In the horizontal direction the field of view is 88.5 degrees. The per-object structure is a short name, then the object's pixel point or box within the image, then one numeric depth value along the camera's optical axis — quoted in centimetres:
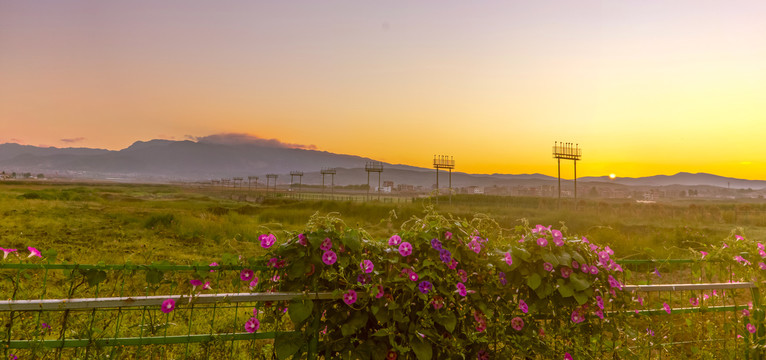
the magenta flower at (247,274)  235
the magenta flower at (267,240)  235
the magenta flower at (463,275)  252
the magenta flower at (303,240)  234
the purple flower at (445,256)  247
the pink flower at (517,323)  260
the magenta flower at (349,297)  231
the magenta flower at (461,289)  247
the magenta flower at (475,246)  258
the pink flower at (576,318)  266
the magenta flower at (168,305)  219
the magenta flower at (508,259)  253
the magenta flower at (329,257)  231
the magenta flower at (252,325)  238
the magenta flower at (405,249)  246
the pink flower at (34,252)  228
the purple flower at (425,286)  238
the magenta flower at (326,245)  233
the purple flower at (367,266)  235
